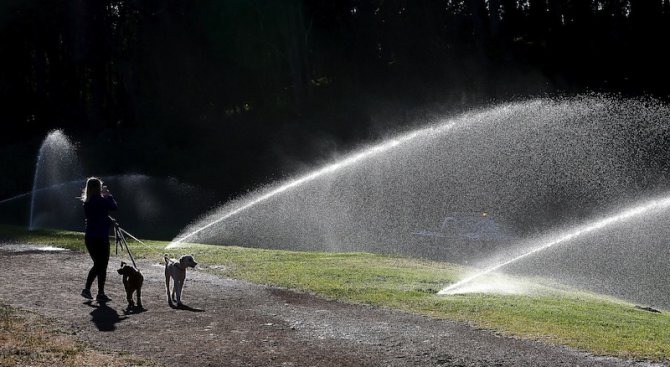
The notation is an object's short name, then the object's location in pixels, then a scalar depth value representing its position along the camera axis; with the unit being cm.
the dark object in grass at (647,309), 1744
